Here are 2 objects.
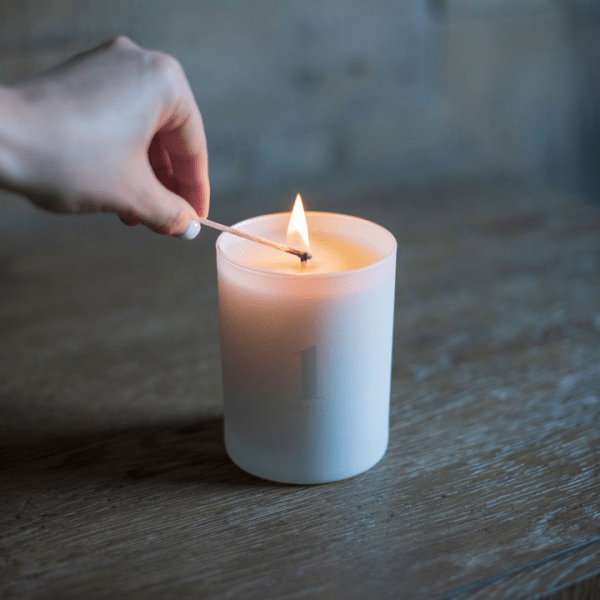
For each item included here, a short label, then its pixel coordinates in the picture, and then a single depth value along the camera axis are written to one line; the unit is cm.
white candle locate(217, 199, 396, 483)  52
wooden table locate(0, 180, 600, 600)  49
